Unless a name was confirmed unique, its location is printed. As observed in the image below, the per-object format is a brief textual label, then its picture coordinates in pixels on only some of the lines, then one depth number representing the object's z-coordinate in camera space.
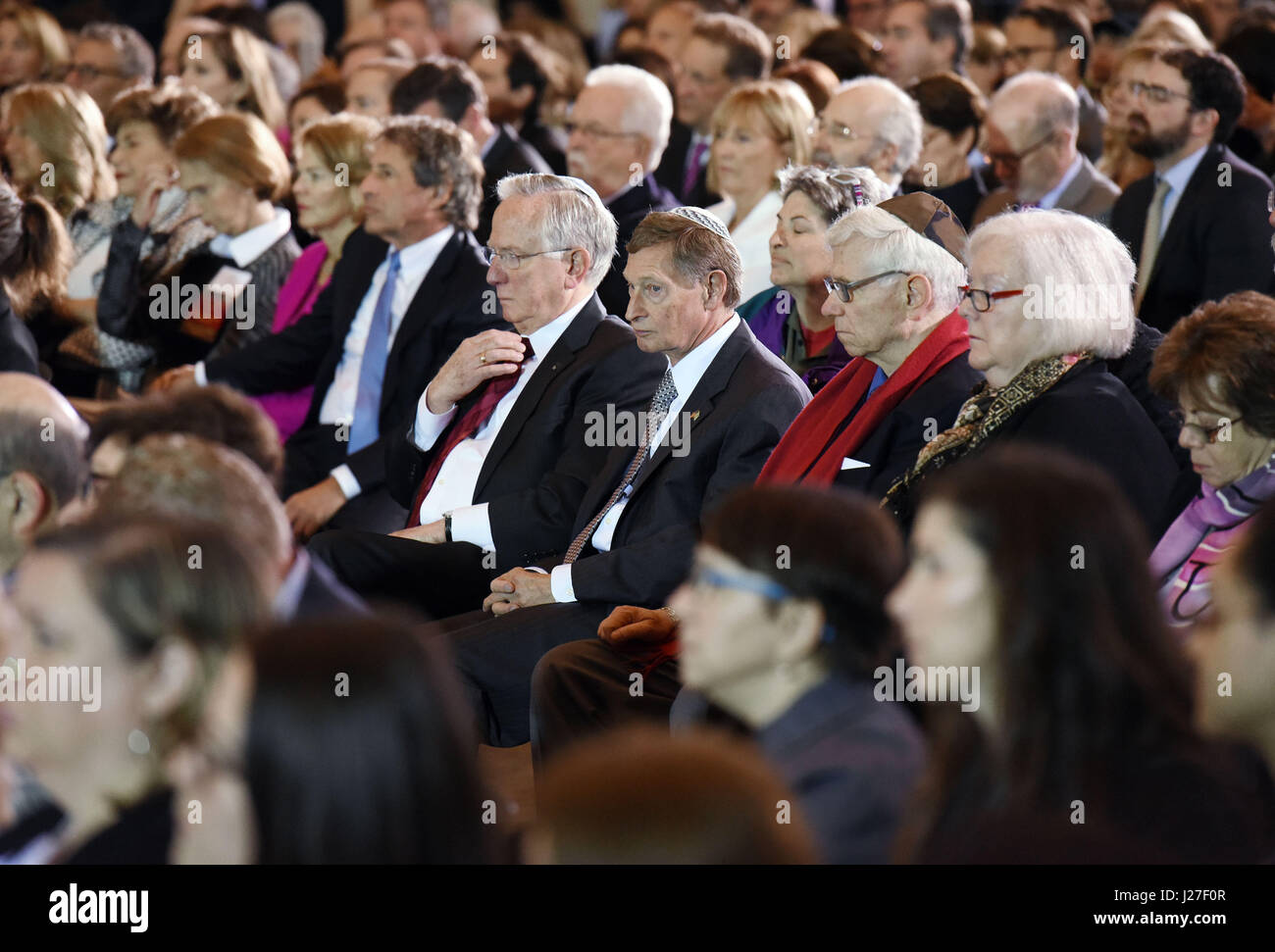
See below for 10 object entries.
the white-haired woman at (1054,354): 5.65
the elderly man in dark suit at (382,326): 8.32
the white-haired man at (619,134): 10.48
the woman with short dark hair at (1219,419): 5.34
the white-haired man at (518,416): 7.12
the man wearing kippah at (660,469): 6.44
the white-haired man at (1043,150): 10.09
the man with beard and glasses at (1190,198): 8.65
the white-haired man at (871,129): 9.50
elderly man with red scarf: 6.14
